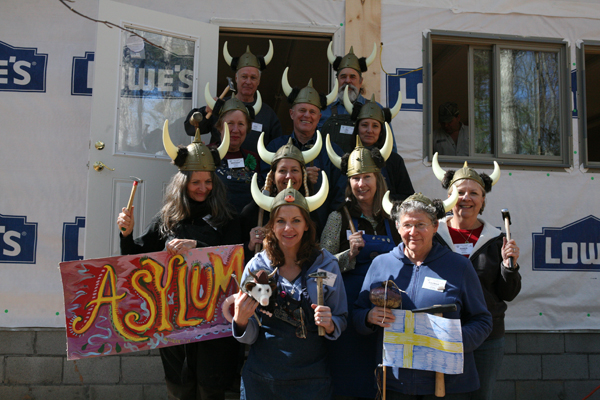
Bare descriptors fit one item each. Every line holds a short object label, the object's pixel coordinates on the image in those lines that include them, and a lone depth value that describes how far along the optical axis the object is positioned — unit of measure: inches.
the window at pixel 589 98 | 211.6
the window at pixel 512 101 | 212.4
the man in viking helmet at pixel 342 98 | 177.9
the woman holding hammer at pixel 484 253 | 120.9
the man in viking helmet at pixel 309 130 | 160.1
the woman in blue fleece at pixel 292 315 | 104.4
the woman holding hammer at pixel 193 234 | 126.7
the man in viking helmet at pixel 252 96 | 176.9
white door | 173.0
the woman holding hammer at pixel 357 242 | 115.1
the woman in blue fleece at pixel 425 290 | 103.2
